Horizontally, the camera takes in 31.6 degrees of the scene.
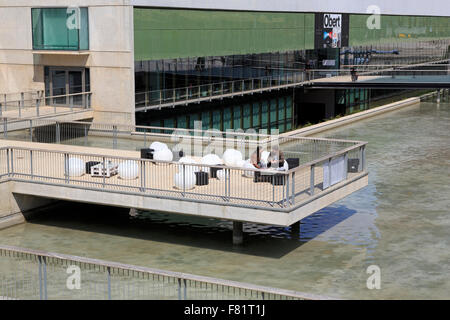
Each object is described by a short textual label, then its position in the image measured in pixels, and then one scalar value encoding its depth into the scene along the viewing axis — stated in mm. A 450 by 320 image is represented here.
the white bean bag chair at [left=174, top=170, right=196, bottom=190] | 19109
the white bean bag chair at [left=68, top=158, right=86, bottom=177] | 20828
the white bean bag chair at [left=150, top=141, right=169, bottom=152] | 23703
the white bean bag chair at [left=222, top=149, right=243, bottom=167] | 21656
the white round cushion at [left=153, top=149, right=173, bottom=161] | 22016
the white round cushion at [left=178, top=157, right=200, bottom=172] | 19453
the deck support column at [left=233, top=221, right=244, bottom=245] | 19656
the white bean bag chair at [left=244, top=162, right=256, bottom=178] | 19609
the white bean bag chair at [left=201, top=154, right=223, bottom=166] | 21344
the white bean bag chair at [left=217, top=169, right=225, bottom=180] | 19489
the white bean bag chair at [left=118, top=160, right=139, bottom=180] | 20328
